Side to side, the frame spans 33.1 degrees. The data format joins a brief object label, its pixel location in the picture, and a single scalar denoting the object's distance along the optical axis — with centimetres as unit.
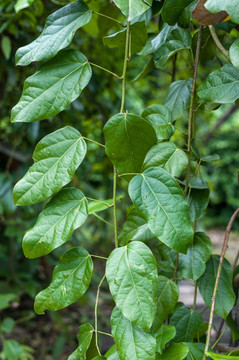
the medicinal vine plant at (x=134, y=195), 47
